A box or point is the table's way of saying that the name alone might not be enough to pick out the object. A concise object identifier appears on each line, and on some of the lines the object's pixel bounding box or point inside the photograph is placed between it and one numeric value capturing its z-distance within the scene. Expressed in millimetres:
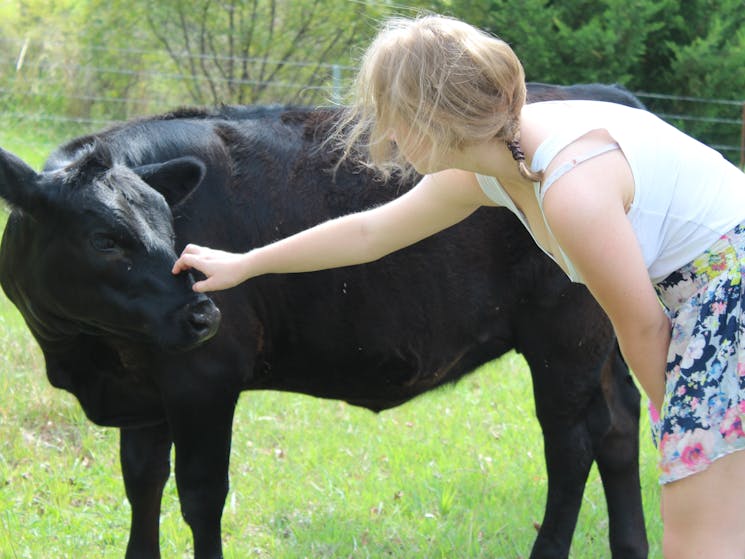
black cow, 3779
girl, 2713
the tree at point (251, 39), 13914
